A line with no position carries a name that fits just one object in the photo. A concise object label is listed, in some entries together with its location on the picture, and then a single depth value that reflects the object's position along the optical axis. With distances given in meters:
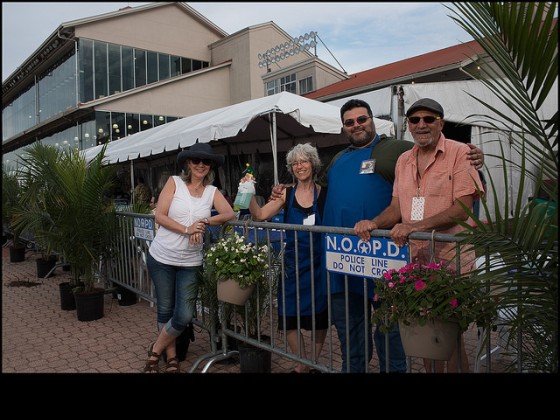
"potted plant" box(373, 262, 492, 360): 1.96
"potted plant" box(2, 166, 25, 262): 9.22
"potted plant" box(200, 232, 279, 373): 3.34
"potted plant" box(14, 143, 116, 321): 5.50
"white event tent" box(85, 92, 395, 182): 6.39
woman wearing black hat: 3.58
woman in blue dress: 3.35
